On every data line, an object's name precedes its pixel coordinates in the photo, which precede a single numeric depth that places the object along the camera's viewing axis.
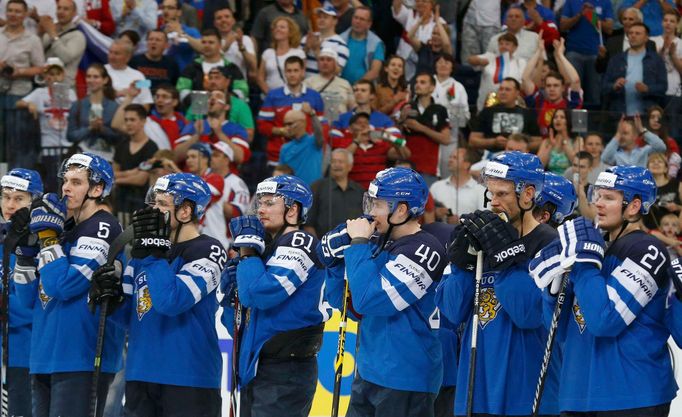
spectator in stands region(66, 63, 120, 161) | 18.33
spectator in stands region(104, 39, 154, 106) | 21.67
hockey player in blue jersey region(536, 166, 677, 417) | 10.14
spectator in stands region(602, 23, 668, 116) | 23.17
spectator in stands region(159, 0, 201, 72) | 23.69
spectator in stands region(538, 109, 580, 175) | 18.87
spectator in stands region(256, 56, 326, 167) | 19.39
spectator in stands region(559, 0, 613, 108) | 25.86
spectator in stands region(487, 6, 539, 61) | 24.94
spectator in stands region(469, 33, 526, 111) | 24.11
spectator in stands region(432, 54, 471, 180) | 18.78
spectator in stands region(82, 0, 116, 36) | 24.12
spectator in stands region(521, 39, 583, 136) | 22.94
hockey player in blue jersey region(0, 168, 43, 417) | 13.25
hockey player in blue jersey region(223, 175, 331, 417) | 12.34
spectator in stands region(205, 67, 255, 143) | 20.17
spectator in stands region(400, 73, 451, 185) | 18.83
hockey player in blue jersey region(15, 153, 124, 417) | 12.62
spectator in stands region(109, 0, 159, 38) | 24.39
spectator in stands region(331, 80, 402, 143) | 18.94
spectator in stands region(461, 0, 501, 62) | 26.19
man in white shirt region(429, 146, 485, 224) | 18.58
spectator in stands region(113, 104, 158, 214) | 18.17
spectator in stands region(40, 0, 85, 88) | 22.59
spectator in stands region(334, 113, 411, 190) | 18.64
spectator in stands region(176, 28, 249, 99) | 22.41
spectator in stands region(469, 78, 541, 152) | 18.75
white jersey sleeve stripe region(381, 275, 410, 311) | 11.54
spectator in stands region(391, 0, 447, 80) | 25.41
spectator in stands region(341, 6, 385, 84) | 24.23
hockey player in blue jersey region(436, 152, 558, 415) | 10.89
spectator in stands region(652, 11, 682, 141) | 24.06
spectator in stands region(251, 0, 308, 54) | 24.97
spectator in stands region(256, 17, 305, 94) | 23.44
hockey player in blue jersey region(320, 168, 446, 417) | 11.62
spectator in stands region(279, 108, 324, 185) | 18.87
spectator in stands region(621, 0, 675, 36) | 26.47
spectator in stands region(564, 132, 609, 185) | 18.41
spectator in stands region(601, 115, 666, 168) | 18.80
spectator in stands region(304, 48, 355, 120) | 22.02
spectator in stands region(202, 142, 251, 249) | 19.22
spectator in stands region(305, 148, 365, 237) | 18.58
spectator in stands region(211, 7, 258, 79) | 23.84
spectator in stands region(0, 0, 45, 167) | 18.31
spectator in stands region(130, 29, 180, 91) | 23.02
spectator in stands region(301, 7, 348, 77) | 23.95
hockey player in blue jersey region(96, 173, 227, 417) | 12.21
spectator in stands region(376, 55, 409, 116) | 21.42
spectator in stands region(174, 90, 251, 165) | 19.08
